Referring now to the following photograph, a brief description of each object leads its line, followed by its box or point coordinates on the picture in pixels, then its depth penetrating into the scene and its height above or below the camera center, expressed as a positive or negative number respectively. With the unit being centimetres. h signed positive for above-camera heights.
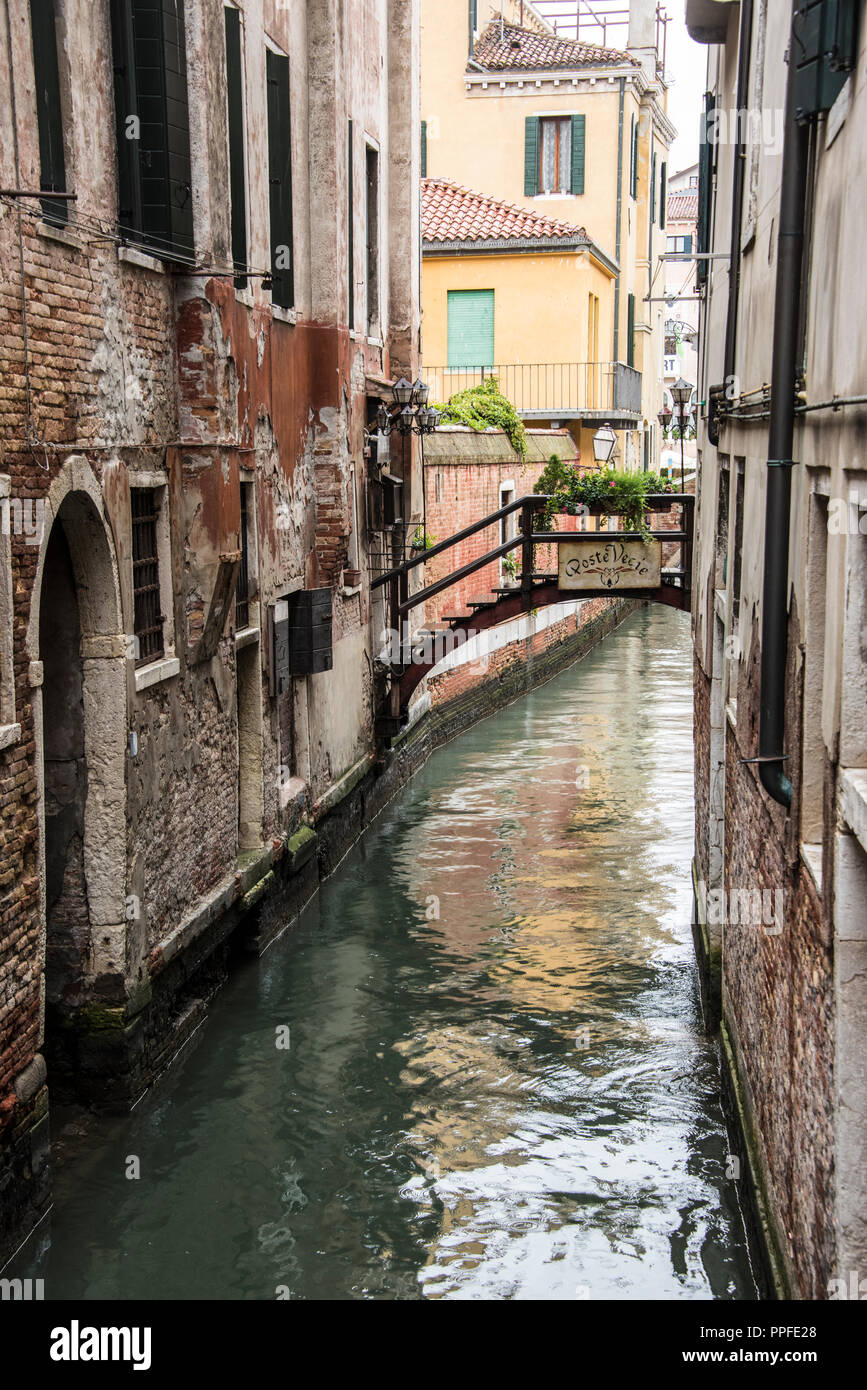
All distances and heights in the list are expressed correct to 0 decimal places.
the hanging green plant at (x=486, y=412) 1939 +48
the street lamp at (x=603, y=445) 1631 +4
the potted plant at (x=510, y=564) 1911 -152
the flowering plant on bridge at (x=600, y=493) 1249 -37
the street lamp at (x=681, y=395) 1758 +62
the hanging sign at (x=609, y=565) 1251 -96
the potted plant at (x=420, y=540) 1538 -92
